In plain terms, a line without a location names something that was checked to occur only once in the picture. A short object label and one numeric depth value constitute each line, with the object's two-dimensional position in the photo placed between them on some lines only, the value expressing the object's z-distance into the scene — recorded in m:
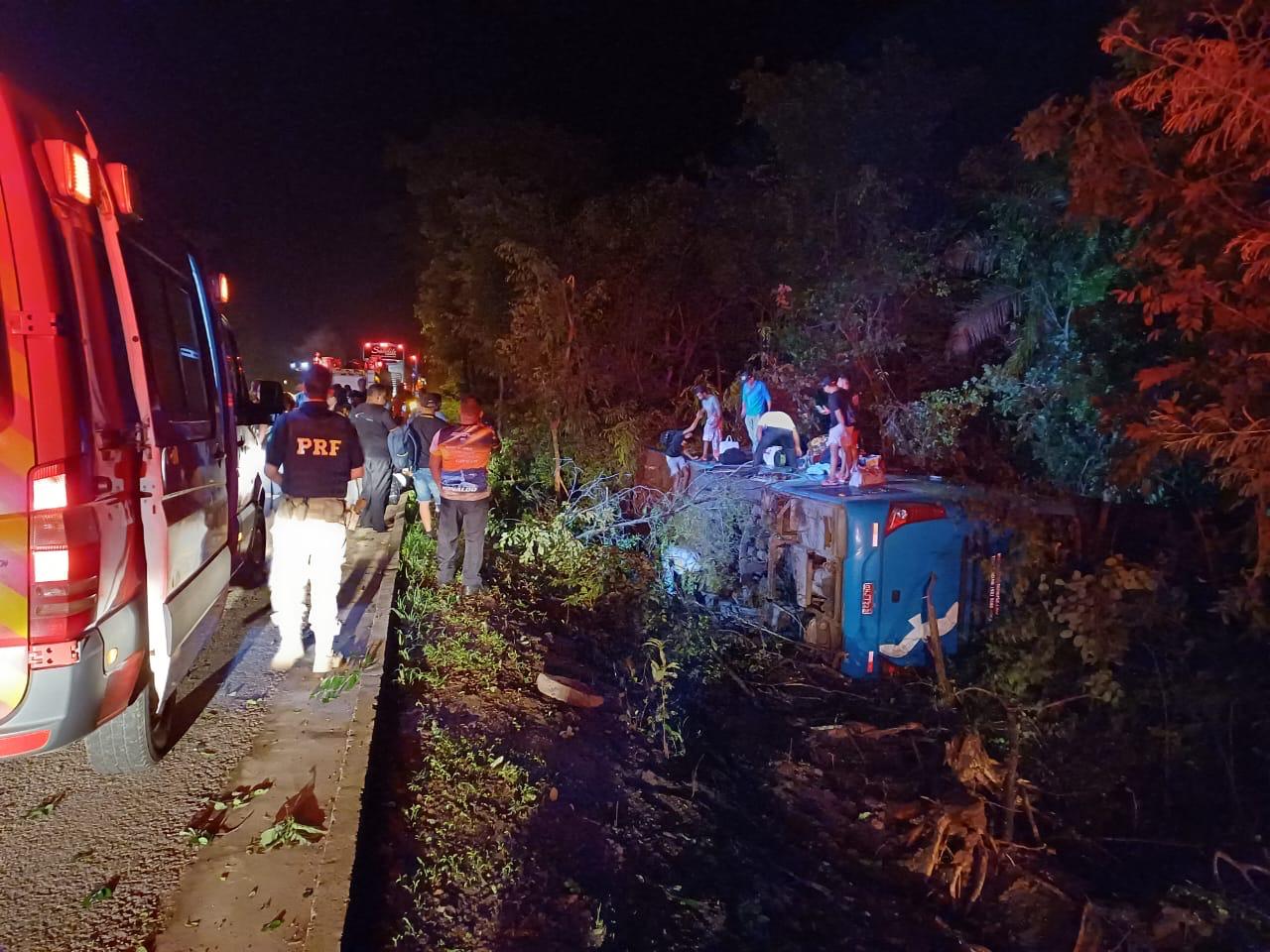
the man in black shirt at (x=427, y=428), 7.59
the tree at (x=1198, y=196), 3.56
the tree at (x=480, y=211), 15.45
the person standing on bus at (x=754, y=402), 9.91
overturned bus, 5.80
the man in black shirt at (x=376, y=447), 7.52
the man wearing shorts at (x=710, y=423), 9.90
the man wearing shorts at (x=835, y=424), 7.29
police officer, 4.51
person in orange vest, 6.28
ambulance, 2.39
